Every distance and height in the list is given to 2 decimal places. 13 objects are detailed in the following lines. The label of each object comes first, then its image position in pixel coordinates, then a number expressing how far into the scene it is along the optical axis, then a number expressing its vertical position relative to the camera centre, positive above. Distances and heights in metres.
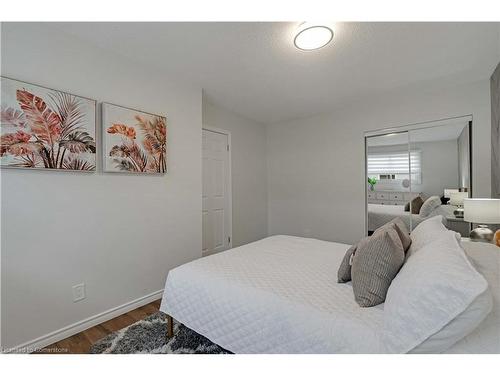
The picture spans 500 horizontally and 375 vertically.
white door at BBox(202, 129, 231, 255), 3.39 -0.08
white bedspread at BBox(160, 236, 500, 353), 0.95 -0.58
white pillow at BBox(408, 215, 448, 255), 1.28 -0.28
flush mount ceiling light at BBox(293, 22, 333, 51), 1.77 +1.22
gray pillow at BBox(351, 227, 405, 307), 1.12 -0.40
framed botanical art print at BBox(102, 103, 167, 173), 2.02 +0.46
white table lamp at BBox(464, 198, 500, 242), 1.94 -0.23
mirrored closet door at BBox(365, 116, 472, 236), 2.74 +0.18
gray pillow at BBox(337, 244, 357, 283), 1.36 -0.49
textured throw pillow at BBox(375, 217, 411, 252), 1.36 -0.28
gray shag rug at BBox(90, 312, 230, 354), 1.55 -1.09
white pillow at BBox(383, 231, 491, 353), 0.76 -0.40
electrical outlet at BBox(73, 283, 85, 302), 1.84 -0.83
